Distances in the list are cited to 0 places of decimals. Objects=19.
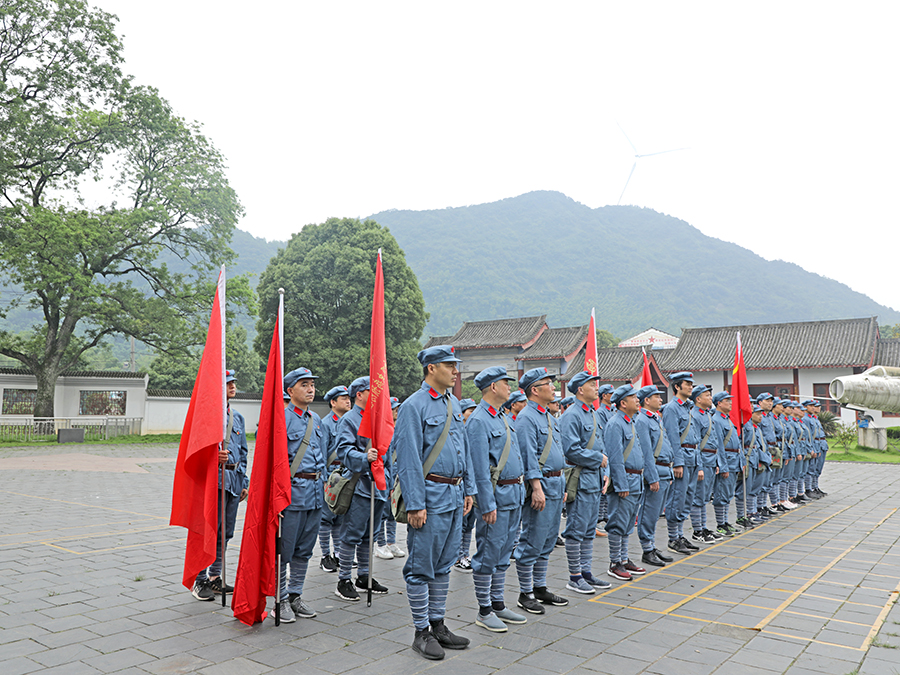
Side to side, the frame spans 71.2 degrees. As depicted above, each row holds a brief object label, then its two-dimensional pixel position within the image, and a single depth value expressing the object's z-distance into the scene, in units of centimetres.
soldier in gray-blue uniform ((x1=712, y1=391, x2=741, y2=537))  885
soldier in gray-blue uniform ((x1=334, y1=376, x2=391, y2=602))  588
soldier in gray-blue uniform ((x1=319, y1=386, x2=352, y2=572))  638
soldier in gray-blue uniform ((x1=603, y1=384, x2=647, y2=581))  650
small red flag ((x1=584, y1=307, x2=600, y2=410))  918
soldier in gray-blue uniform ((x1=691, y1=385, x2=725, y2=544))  841
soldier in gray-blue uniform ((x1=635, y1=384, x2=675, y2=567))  700
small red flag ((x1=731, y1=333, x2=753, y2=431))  973
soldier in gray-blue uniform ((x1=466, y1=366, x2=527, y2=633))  498
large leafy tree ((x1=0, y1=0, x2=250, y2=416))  2495
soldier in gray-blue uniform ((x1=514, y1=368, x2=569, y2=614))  548
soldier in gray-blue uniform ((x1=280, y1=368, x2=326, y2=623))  522
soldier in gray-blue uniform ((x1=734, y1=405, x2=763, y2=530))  973
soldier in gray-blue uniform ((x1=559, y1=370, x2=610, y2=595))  612
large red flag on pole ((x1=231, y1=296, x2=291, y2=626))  484
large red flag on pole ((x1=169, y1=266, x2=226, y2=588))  504
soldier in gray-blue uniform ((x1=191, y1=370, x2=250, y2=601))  568
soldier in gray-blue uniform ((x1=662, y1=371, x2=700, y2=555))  777
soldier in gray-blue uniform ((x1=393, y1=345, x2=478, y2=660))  446
